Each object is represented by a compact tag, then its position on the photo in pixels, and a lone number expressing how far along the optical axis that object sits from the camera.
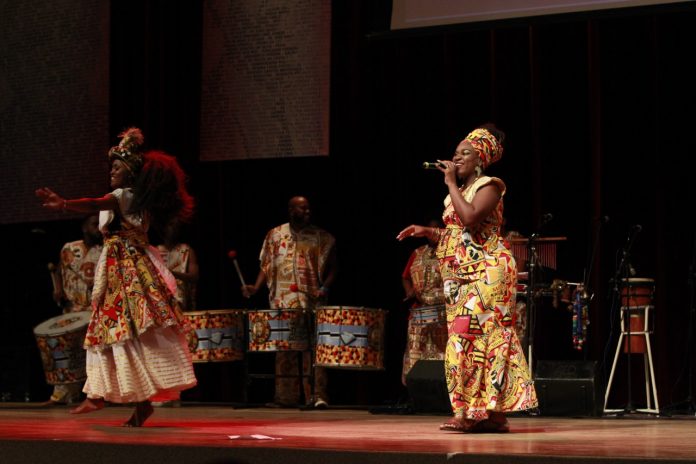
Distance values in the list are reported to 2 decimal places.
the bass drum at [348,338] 12.87
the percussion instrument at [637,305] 12.49
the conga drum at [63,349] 13.72
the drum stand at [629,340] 12.21
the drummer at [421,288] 13.27
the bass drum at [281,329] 13.35
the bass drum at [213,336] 13.63
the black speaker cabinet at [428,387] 12.10
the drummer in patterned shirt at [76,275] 14.84
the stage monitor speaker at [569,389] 11.92
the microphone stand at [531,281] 12.35
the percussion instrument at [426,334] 12.89
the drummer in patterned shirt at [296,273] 14.15
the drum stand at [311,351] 13.43
